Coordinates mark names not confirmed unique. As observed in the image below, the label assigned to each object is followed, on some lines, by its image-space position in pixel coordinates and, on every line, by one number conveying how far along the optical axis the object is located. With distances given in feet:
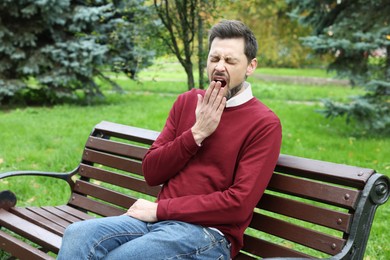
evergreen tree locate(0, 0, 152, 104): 36.58
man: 7.82
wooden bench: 7.73
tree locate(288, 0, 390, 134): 28.30
